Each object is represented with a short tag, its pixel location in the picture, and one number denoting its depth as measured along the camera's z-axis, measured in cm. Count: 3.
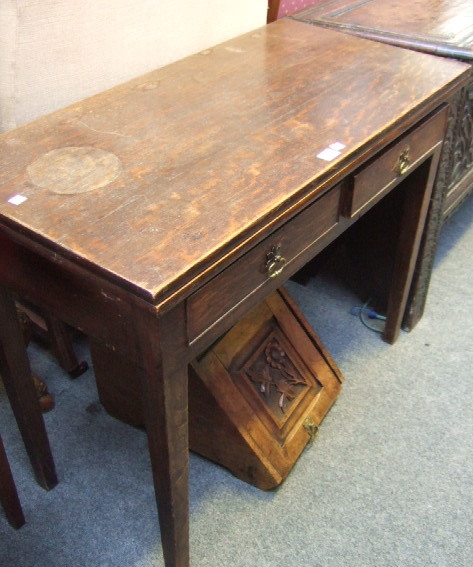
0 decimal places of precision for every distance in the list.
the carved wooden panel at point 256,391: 138
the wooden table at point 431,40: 157
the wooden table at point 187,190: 87
